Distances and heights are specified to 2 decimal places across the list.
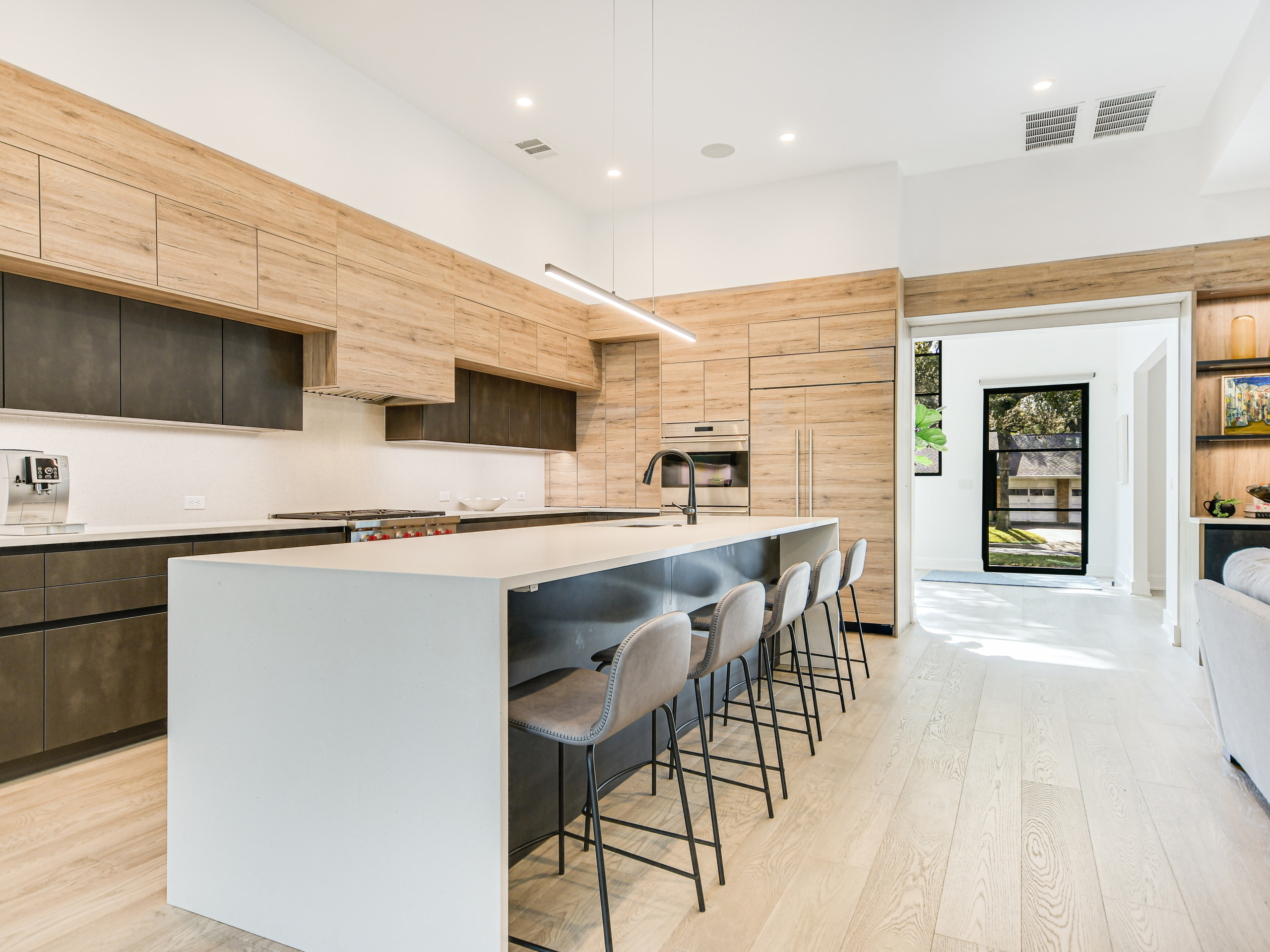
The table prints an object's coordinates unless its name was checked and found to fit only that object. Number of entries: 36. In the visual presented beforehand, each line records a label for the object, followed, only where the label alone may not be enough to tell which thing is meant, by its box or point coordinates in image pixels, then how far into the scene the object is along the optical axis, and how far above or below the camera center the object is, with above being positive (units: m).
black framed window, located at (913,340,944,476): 9.16 +1.20
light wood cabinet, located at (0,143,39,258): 2.64 +1.00
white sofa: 2.17 -0.59
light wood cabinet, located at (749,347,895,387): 5.25 +0.79
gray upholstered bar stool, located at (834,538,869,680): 3.79 -0.48
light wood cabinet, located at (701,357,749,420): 5.73 +0.67
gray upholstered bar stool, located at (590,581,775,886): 2.09 -0.49
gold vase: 4.63 +0.87
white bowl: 5.48 -0.23
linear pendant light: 3.36 +0.93
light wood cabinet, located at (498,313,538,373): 5.31 +0.98
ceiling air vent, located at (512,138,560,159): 5.11 +2.32
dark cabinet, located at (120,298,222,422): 3.32 +0.53
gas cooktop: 3.98 -0.23
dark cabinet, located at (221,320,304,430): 3.76 +0.52
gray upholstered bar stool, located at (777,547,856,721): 3.28 -0.48
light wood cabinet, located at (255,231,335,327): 3.60 +1.00
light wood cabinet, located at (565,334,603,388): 6.09 +0.98
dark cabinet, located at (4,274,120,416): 2.92 +0.53
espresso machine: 2.71 -0.07
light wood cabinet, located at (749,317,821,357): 5.47 +1.04
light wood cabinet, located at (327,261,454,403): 4.07 +0.82
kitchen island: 1.48 -0.59
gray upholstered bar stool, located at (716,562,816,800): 2.66 -0.49
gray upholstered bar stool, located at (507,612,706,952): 1.57 -0.55
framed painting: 4.62 +0.45
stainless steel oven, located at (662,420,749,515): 5.77 +0.10
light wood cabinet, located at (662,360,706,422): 5.91 +0.67
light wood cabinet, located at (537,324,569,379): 5.72 +0.97
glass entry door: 8.54 -0.06
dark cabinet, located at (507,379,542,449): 5.86 +0.50
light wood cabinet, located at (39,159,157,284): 2.78 +1.01
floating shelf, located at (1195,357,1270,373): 4.55 +0.70
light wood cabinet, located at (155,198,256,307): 3.18 +1.00
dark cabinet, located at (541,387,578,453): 6.28 +0.49
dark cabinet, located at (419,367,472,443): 4.95 +0.39
